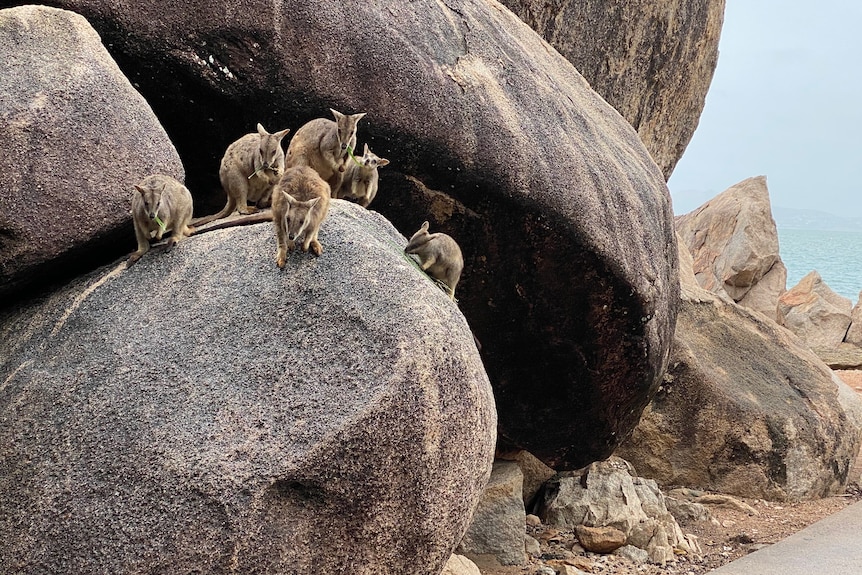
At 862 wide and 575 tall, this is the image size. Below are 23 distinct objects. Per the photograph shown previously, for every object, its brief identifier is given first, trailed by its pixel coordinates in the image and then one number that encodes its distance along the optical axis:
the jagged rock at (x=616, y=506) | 8.97
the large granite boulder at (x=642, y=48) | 11.16
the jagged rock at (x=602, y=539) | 8.81
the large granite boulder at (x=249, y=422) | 4.03
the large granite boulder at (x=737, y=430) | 10.32
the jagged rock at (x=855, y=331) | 23.25
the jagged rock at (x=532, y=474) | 9.80
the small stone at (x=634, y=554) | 8.66
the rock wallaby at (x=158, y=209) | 4.95
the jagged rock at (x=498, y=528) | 8.57
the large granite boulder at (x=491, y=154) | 5.99
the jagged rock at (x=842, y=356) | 20.86
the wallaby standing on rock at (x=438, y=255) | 5.75
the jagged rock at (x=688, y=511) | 10.02
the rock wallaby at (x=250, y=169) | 5.72
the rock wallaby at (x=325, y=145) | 5.86
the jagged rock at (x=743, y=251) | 21.83
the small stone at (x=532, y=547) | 8.76
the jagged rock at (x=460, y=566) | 6.42
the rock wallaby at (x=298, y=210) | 4.61
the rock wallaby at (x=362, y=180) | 6.02
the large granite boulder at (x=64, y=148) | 4.80
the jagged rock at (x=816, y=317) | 23.17
